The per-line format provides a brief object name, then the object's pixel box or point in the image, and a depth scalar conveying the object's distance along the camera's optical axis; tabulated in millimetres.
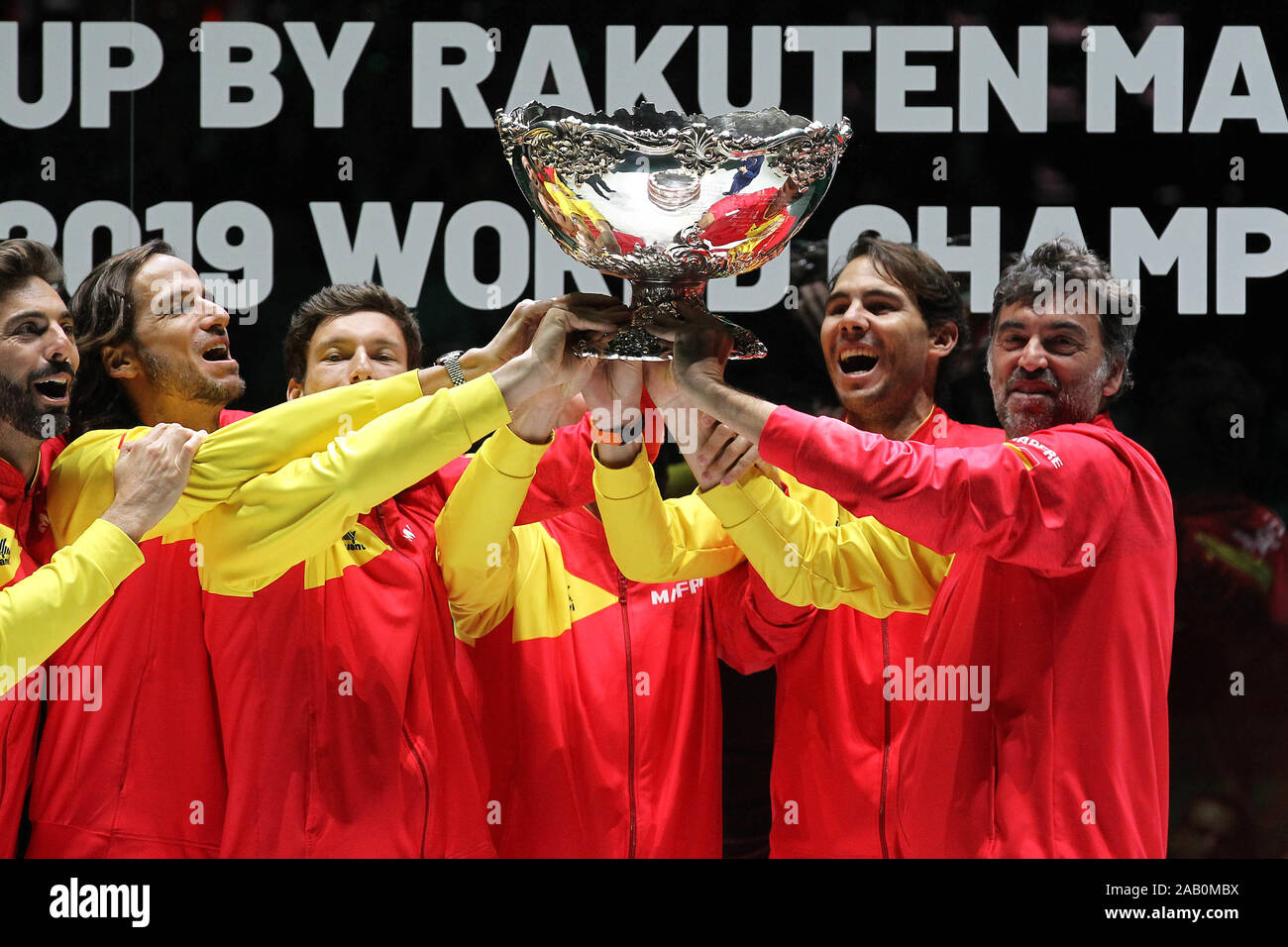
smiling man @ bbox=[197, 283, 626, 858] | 3492
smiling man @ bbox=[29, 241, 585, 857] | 3607
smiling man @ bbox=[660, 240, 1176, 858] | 3348
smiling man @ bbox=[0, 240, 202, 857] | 3326
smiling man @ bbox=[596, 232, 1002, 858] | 3793
